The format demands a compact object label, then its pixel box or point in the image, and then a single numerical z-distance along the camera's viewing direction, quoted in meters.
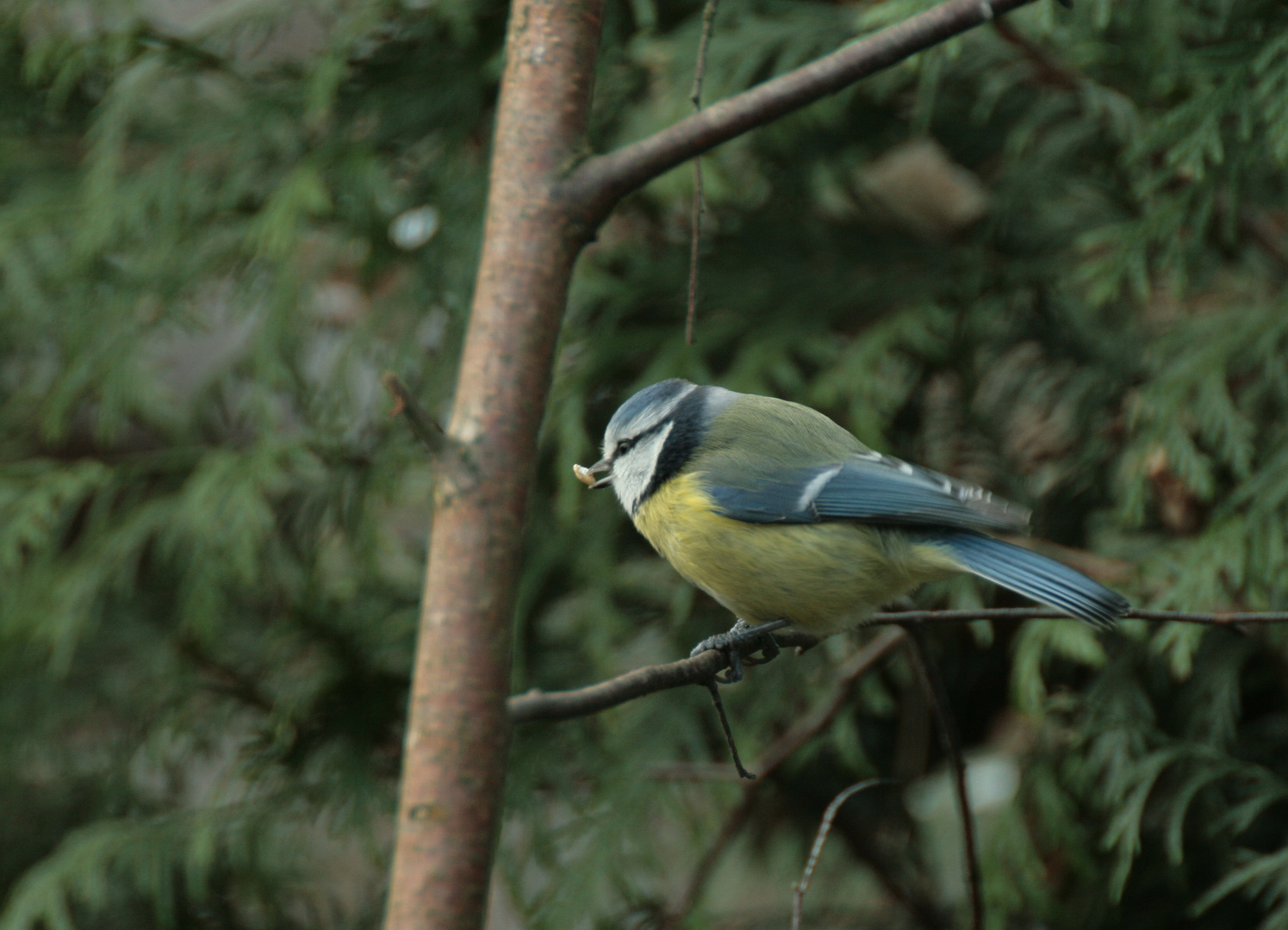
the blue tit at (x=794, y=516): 3.76
